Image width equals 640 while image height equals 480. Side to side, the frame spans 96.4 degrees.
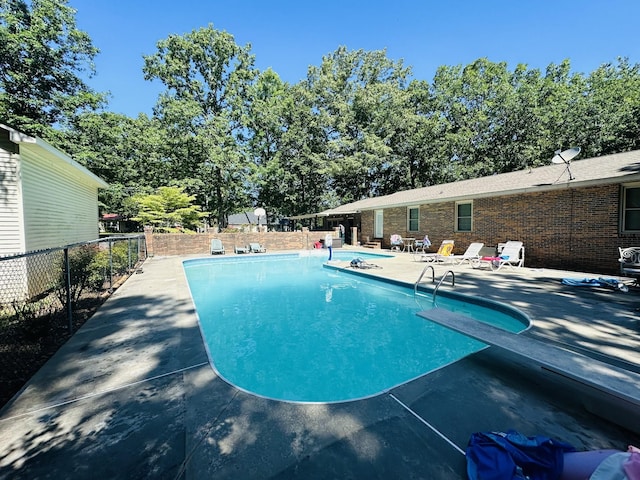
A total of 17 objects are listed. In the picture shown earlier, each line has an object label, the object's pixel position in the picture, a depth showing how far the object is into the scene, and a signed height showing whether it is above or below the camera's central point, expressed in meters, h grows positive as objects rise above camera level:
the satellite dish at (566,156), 9.61 +2.45
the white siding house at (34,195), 6.98 +1.14
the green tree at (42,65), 16.55 +10.49
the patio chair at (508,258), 9.88 -1.08
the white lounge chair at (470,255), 11.19 -1.06
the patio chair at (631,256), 6.80 -0.79
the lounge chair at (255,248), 18.03 -1.05
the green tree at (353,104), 27.06 +12.44
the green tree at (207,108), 24.42 +11.21
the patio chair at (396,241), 16.69 -0.68
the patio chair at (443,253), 11.89 -1.04
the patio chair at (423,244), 14.21 -0.78
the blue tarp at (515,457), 1.74 -1.47
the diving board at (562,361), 2.31 -1.31
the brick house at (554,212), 8.62 +0.59
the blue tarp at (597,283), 6.56 -1.36
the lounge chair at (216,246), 17.08 -0.85
